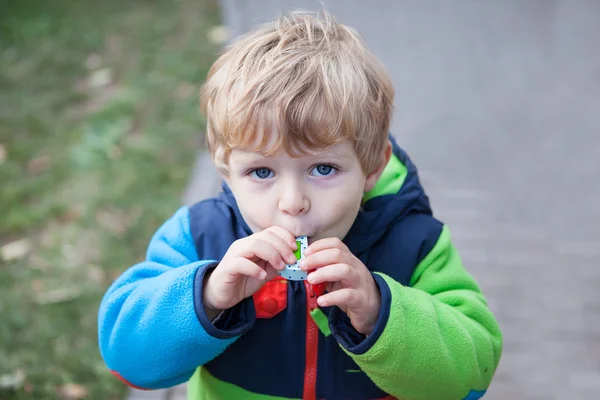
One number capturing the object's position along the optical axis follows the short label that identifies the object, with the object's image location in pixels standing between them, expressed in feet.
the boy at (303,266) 5.89
